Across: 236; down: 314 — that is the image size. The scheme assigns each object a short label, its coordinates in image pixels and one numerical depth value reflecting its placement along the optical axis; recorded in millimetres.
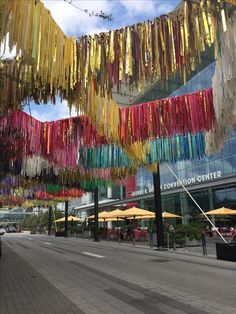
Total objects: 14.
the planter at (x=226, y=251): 11299
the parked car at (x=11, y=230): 63880
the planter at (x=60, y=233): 38396
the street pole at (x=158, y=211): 17047
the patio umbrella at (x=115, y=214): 25642
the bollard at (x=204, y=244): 13526
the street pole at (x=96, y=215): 26642
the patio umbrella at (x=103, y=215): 27706
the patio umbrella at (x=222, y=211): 22246
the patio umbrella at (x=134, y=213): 24027
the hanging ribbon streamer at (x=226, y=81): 3253
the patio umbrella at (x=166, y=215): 25671
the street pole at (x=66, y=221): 36066
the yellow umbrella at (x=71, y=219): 40111
